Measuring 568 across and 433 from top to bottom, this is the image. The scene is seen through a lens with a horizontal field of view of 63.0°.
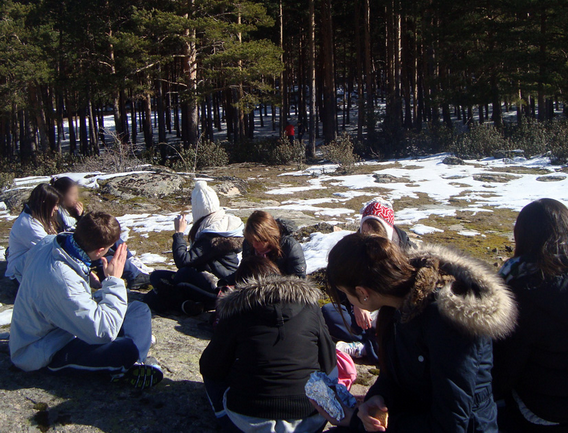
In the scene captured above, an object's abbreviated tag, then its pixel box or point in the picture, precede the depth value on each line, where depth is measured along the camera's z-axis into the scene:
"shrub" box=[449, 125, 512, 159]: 15.76
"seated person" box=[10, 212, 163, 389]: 2.46
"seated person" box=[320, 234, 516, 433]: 1.52
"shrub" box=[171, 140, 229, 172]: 15.78
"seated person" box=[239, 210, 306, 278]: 3.61
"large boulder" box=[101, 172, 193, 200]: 9.31
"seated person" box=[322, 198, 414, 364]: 3.36
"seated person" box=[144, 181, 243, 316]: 4.09
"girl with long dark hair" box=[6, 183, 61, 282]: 4.09
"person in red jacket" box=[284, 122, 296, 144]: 22.00
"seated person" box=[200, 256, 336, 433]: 2.11
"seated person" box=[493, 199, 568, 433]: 1.83
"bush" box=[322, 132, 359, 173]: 14.39
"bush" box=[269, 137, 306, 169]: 17.17
